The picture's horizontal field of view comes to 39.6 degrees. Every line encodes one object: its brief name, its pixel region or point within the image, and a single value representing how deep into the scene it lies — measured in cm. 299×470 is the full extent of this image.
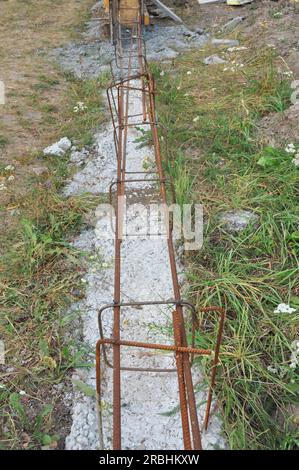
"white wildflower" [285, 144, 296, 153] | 334
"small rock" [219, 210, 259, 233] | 296
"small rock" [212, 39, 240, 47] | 598
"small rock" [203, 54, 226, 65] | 546
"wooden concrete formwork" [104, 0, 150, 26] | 626
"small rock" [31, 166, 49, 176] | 391
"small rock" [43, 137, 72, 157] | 416
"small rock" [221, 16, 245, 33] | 662
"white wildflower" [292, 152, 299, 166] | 323
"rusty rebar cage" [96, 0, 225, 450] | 145
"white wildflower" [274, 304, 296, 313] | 229
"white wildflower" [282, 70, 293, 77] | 435
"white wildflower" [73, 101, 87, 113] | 486
